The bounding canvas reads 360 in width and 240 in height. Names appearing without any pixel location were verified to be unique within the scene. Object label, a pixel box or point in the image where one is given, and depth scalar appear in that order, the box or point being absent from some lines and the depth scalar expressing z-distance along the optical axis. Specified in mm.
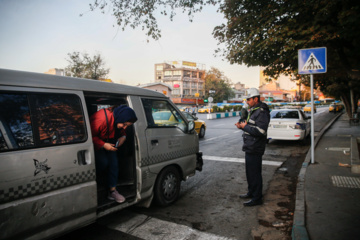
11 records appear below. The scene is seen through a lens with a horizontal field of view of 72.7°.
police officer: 4219
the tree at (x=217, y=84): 73750
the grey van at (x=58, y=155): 2342
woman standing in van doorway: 3314
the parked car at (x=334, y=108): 40375
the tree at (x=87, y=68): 32812
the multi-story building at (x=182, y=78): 86919
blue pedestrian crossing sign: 6867
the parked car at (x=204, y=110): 48469
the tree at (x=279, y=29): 7527
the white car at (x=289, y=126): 10148
